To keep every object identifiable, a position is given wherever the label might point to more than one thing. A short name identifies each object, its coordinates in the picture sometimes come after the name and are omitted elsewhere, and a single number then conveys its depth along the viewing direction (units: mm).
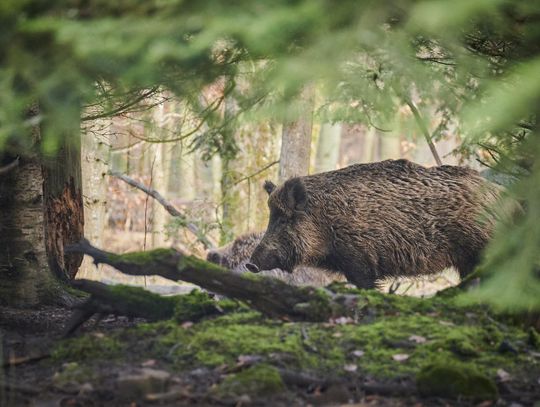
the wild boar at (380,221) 18781
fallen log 11227
